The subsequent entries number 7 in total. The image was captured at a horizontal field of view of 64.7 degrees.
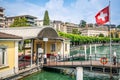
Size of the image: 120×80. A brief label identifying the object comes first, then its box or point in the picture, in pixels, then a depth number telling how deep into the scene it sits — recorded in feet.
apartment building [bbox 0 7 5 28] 132.07
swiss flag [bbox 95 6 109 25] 26.34
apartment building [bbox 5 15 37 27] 180.69
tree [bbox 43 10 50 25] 152.54
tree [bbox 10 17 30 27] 95.75
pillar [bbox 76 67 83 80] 23.09
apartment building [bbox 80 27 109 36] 257.89
